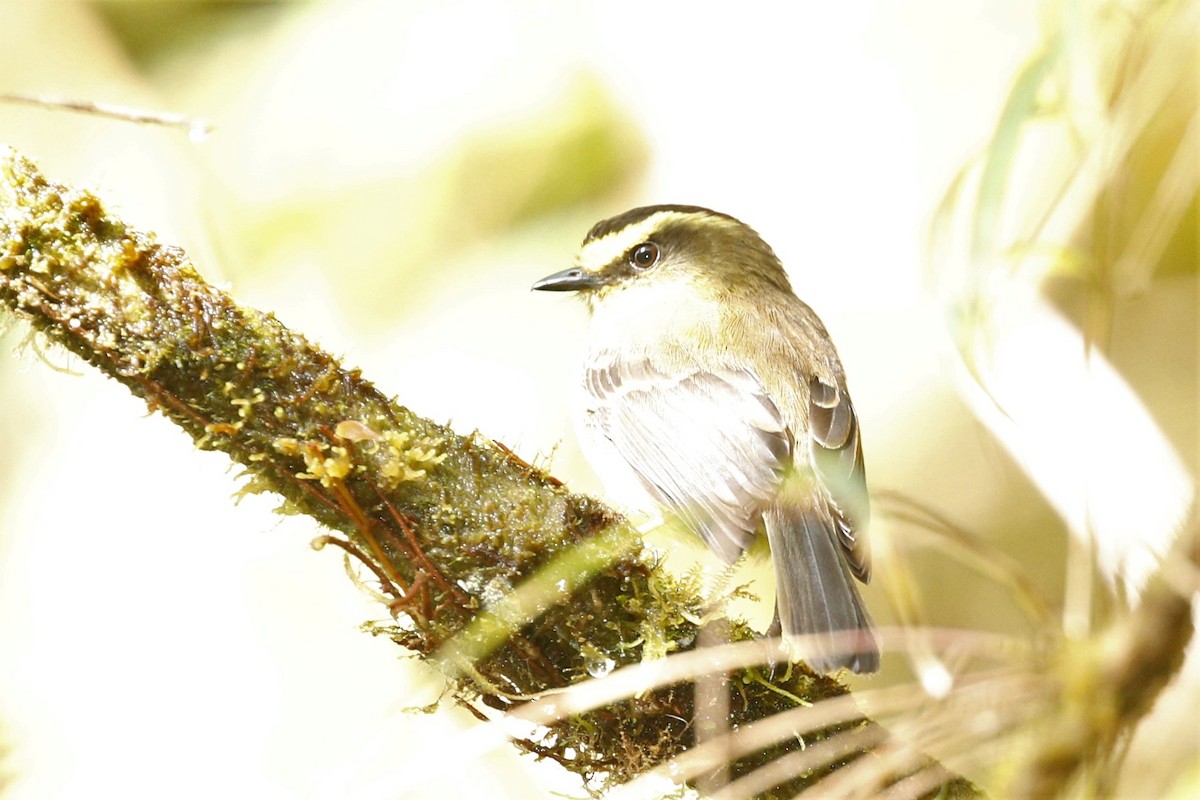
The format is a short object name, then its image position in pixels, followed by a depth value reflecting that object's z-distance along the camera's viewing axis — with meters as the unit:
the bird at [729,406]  5.12
